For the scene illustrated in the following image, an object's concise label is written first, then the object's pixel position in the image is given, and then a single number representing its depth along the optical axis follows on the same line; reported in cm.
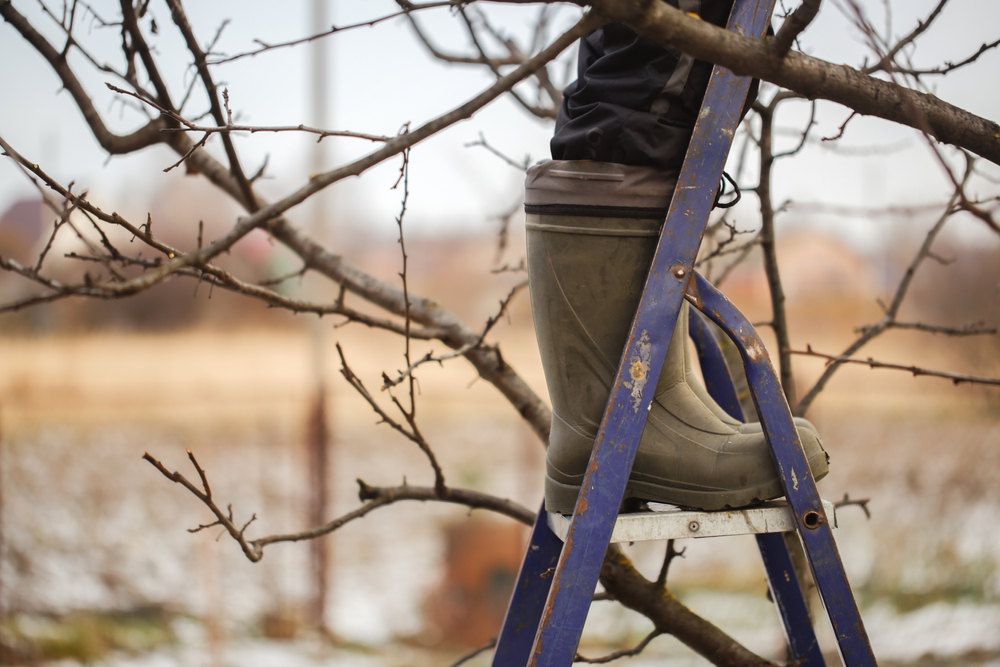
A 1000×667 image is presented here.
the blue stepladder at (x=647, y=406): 322
